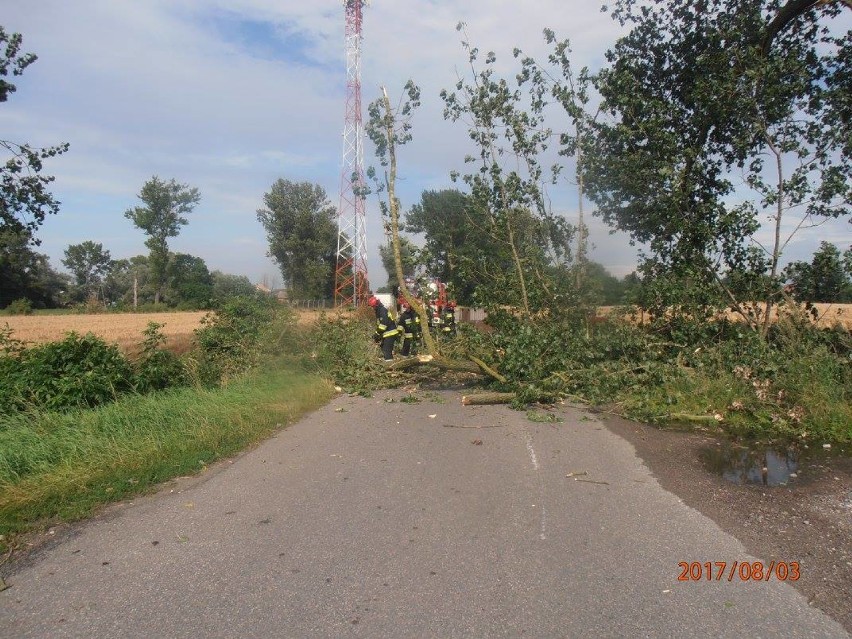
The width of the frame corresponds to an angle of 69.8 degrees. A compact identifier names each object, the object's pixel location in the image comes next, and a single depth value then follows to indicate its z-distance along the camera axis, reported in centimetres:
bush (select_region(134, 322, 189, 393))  923
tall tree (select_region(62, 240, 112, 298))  8319
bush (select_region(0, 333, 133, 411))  767
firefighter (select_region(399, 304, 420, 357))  1309
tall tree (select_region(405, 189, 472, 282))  3147
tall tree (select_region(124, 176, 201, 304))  5684
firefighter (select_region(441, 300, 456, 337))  1203
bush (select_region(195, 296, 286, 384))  1155
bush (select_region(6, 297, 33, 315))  4016
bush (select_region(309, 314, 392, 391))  1116
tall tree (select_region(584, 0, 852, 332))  1017
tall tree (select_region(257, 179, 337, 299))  4694
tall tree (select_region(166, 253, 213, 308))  5697
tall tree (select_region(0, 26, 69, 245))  1084
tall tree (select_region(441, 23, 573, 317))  1137
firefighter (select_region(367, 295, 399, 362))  1260
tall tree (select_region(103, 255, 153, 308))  7525
